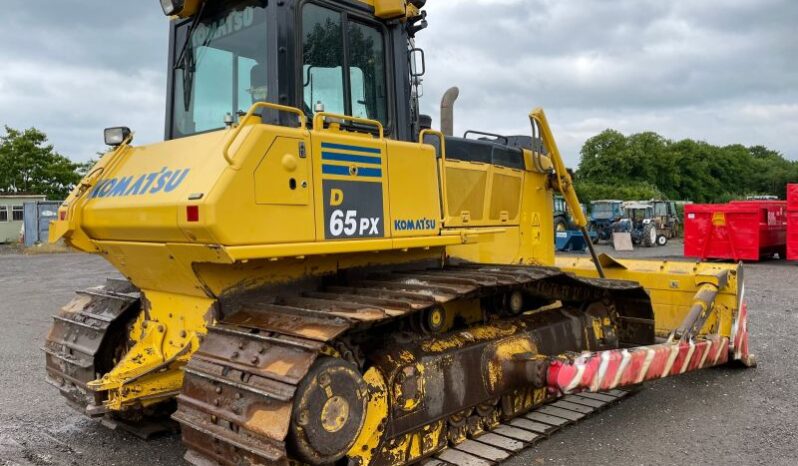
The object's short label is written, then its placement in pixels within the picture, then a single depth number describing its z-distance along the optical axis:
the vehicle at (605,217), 27.70
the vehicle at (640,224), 26.34
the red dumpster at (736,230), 18.56
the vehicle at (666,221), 28.78
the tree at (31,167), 39.75
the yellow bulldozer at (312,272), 3.32
